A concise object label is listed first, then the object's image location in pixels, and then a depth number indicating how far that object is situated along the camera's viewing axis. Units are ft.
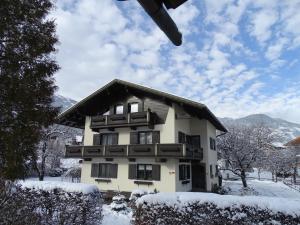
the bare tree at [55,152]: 114.62
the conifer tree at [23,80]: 30.01
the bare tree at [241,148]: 108.47
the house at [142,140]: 76.72
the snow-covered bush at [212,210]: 27.63
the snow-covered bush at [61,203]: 33.96
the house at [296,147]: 174.13
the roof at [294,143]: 198.32
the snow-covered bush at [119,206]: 55.79
